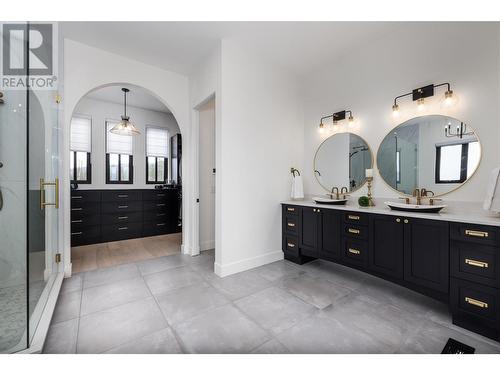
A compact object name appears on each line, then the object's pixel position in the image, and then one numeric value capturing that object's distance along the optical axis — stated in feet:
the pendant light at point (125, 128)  12.95
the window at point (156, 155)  17.74
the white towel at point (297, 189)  11.27
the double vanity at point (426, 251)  5.42
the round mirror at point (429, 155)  7.22
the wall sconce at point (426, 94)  7.38
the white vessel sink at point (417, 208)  6.86
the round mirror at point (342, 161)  9.93
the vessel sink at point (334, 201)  9.64
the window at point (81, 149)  14.99
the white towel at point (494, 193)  5.79
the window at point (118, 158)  16.11
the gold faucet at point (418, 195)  7.85
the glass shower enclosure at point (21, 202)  5.34
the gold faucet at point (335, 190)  10.67
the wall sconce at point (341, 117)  10.25
